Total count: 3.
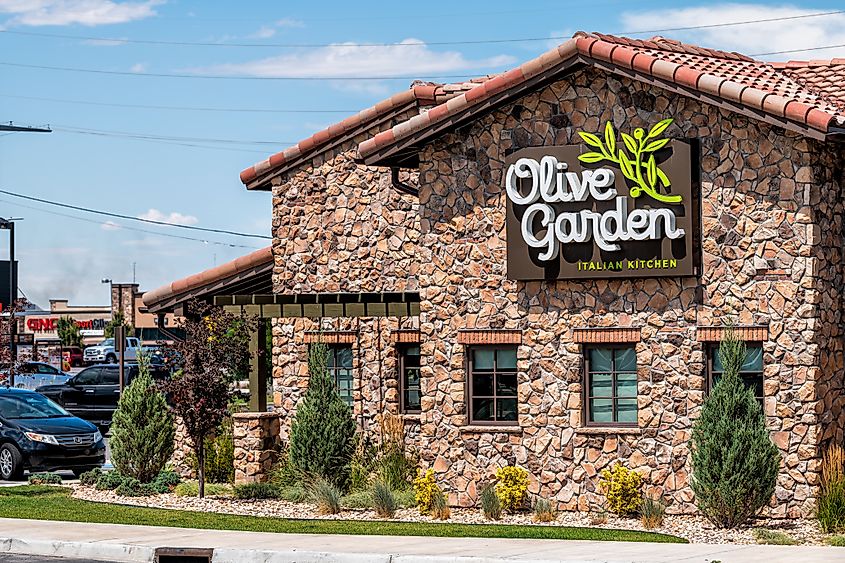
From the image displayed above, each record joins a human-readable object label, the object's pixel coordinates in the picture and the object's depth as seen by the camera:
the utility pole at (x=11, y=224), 67.00
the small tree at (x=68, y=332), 101.69
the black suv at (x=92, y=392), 42.81
